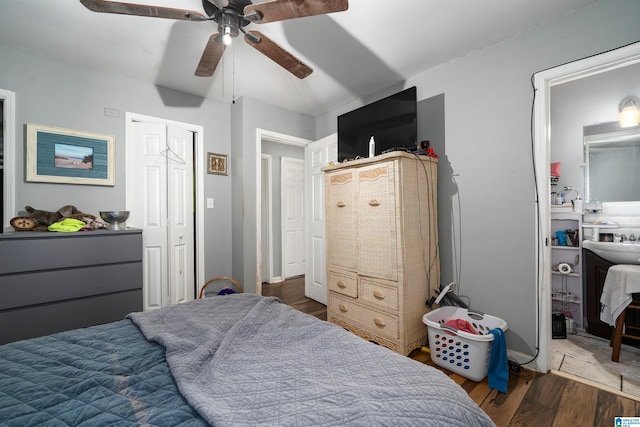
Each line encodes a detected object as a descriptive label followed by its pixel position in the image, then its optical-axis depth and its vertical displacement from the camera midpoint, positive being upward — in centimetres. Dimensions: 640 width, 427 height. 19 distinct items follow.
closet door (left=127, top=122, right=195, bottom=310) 276 +8
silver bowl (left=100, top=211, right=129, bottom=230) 228 -1
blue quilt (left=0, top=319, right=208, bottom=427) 69 -51
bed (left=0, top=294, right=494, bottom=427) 69 -51
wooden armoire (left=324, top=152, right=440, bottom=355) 212 -28
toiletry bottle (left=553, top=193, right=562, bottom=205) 285 +13
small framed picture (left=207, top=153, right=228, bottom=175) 319 +62
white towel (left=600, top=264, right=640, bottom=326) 202 -60
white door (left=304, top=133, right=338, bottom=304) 346 +0
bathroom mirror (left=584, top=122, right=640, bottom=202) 265 +49
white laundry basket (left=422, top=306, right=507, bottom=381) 183 -91
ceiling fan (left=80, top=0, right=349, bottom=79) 134 +106
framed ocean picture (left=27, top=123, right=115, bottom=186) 224 +54
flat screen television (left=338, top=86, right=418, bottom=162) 234 +84
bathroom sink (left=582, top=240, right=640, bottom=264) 217 -33
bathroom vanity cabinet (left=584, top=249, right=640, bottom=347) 239 -70
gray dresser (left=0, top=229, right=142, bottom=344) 180 -46
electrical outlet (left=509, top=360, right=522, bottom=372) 198 -114
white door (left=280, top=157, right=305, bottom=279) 469 -4
